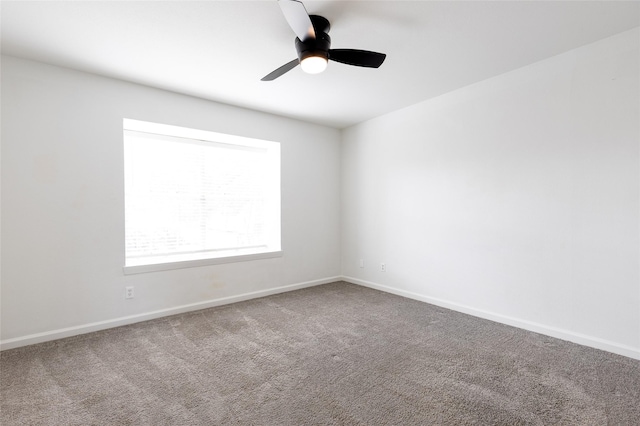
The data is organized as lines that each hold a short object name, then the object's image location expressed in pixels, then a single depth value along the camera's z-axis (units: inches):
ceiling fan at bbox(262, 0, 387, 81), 79.9
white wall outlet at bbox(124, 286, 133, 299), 124.3
